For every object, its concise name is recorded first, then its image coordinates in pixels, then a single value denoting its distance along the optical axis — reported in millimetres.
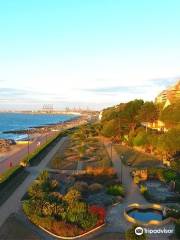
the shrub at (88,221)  14696
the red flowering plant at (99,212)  15278
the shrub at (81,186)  19991
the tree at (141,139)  38115
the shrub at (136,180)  23063
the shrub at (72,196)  17032
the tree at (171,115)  36659
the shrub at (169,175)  23350
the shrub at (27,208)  15924
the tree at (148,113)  46439
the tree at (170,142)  29977
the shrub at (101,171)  24829
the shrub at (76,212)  15016
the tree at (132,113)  49112
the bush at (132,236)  11924
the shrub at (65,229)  14167
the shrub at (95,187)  20644
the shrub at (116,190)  19684
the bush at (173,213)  15989
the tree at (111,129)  49612
